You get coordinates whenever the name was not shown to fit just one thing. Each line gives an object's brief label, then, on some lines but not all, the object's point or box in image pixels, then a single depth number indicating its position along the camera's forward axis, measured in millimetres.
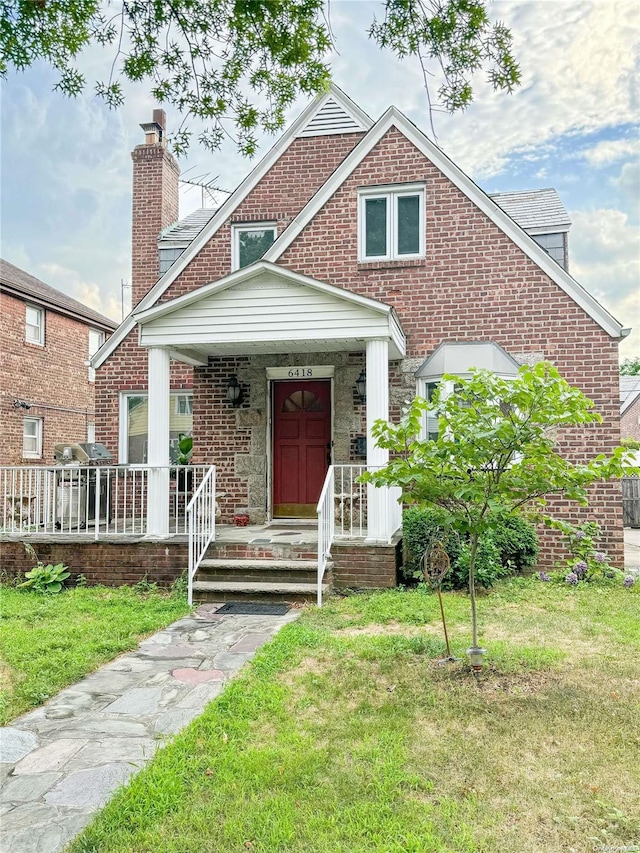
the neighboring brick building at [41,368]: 15742
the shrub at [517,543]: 8273
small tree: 4273
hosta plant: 7949
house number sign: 9812
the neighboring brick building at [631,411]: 29953
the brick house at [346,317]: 8078
